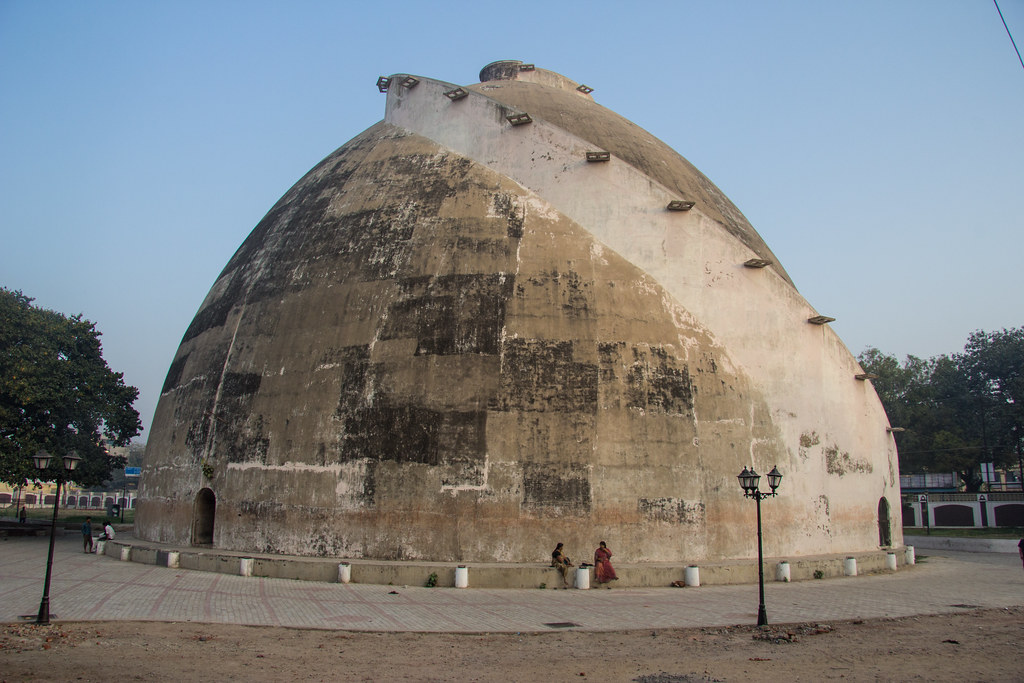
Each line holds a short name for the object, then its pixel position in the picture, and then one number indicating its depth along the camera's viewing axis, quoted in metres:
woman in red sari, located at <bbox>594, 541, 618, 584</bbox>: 13.48
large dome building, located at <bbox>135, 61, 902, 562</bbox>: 14.57
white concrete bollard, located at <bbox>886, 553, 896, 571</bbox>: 17.05
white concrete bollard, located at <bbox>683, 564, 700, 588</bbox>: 13.74
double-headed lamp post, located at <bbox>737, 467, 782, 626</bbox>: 10.63
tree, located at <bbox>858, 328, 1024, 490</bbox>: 46.88
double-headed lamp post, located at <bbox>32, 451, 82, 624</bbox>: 12.62
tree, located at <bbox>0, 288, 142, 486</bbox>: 26.30
